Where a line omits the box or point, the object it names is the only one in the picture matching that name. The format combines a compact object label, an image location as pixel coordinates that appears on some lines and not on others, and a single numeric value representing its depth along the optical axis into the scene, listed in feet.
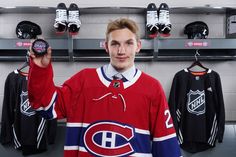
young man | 4.00
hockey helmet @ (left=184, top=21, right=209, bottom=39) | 7.57
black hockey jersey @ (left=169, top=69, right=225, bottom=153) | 7.45
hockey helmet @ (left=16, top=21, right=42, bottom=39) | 7.41
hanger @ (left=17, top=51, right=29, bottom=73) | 7.80
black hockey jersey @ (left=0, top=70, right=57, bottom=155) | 7.25
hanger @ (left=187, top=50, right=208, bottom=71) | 7.86
